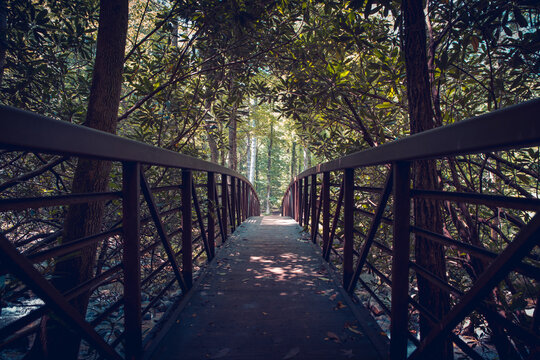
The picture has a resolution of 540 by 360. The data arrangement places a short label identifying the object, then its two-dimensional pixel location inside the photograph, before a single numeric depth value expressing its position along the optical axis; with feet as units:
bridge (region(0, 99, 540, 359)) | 3.08
